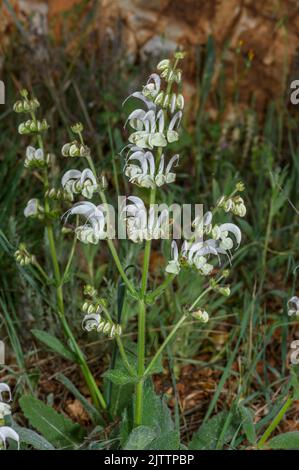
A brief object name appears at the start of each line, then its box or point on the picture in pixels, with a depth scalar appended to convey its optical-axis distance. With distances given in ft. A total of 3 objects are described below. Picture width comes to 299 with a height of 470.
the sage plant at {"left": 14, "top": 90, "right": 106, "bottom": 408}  3.98
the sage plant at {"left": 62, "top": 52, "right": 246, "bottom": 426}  3.65
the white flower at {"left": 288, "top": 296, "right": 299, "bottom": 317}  3.89
